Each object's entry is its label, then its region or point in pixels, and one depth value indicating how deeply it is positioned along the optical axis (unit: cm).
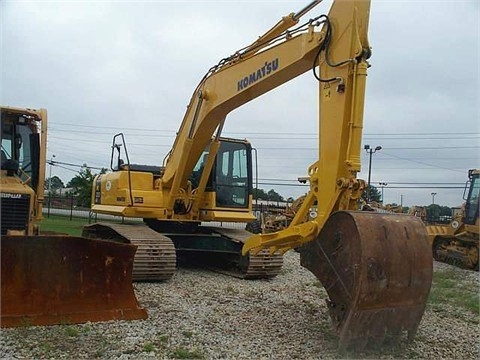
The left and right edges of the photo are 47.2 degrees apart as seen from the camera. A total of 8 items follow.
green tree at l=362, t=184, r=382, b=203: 3981
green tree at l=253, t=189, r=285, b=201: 4407
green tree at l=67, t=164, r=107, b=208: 3144
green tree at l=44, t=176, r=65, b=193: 6393
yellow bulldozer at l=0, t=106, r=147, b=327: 552
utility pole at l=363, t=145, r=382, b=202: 3782
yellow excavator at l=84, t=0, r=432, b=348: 496
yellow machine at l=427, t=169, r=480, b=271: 1428
